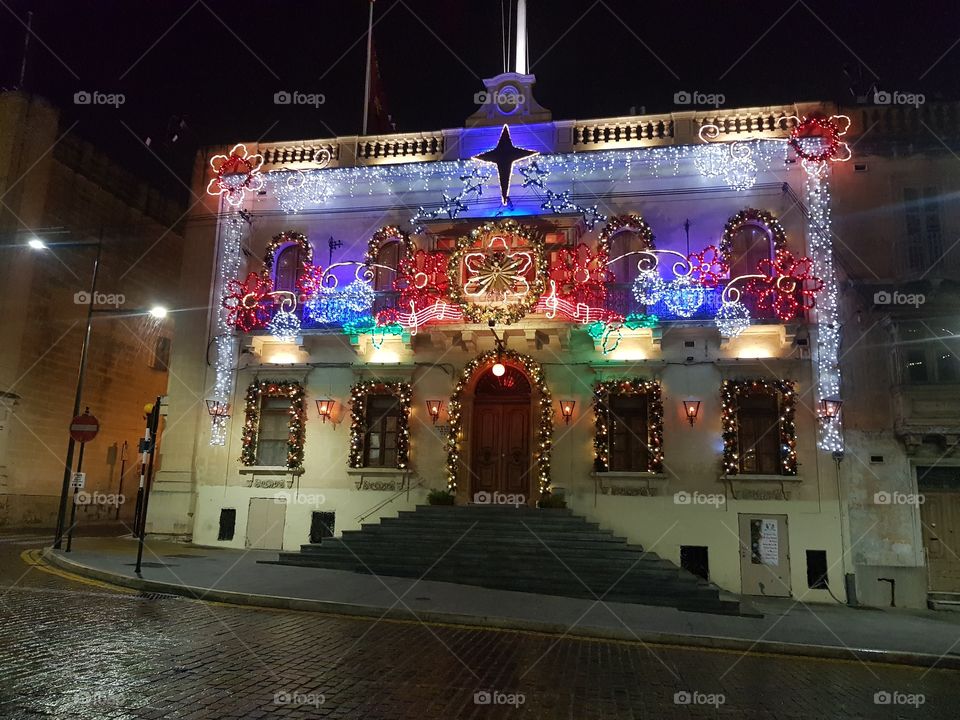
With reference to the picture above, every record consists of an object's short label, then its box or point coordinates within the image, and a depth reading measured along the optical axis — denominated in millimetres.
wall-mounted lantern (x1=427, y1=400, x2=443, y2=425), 18250
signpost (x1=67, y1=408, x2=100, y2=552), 15970
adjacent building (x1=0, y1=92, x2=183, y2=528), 23125
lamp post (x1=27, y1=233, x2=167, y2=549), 17216
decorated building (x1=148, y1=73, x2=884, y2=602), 16656
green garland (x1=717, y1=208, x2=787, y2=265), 17531
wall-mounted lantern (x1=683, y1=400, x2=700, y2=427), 16969
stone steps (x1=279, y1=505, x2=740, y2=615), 13906
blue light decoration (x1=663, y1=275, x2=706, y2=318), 17016
